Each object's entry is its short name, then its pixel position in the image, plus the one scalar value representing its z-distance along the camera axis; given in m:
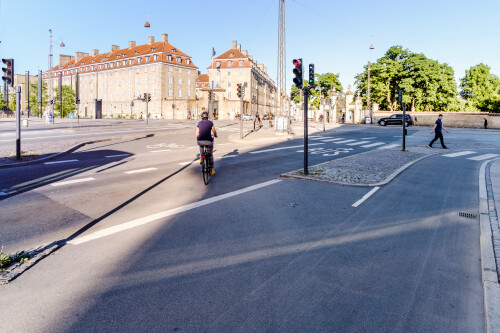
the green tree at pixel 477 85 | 73.12
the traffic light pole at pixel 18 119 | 11.91
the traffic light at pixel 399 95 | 16.83
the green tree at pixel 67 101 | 80.74
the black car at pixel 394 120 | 45.47
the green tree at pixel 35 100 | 83.75
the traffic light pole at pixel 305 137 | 9.56
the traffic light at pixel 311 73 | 12.29
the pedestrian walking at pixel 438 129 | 18.09
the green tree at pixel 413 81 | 61.09
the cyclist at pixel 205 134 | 9.09
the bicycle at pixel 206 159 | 8.88
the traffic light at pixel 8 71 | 11.86
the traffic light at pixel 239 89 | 23.34
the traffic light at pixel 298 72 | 9.91
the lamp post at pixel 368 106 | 51.42
